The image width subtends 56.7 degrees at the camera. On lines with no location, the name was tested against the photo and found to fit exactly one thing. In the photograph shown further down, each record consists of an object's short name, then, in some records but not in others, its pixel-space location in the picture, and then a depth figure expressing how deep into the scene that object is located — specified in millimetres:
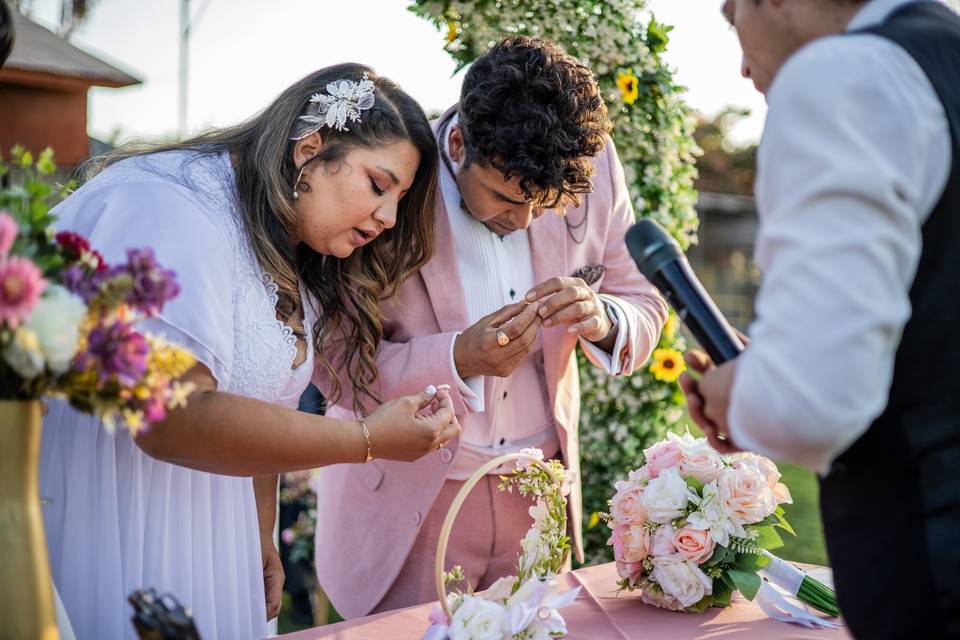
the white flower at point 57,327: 1058
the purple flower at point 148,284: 1164
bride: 1635
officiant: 929
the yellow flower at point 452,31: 3402
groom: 2281
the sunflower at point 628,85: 3547
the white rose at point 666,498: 2023
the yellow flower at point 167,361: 1160
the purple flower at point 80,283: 1149
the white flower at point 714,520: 1990
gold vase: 1125
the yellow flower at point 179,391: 1165
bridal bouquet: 1983
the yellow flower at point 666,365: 3695
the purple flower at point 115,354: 1095
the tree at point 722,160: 32219
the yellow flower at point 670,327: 3652
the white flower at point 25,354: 1041
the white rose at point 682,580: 1967
